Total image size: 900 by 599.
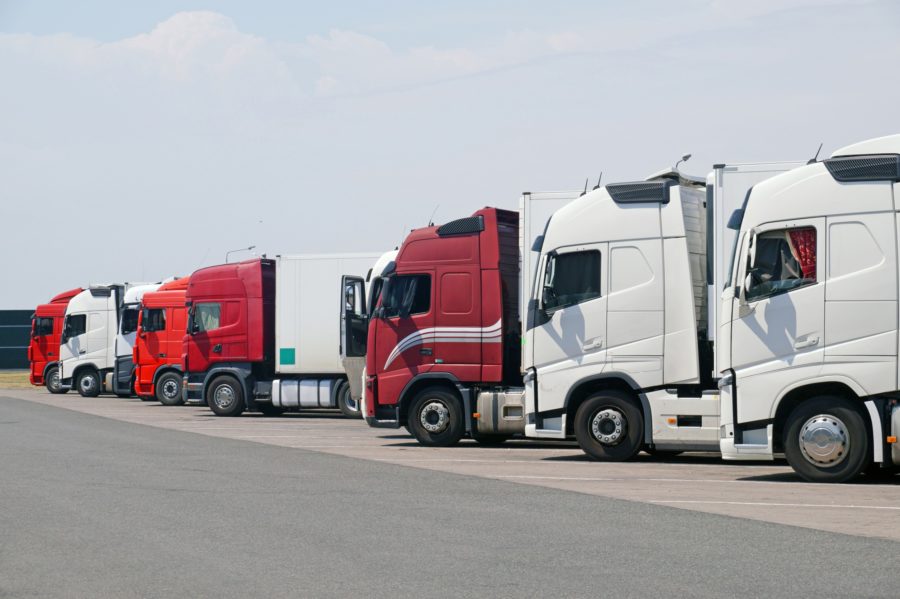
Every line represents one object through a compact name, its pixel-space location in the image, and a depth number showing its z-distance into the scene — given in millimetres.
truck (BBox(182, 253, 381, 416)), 26938
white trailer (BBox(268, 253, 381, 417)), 26828
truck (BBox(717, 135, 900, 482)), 13156
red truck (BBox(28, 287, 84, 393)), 42875
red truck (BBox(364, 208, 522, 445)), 18734
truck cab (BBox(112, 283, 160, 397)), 35875
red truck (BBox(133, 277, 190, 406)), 33312
